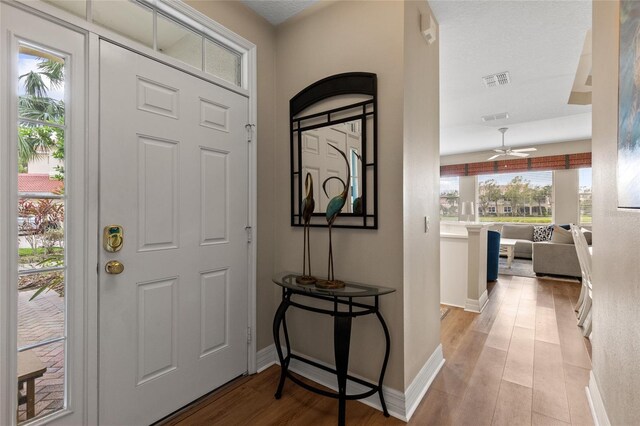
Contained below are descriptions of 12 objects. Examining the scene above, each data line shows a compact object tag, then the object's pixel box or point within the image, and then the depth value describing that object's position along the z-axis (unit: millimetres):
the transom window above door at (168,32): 1479
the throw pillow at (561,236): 4934
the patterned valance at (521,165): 6544
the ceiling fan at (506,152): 5577
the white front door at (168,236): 1503
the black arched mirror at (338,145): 1877
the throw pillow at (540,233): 6694
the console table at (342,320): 1643
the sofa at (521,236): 6715
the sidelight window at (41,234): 1273
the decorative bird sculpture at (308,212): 1906
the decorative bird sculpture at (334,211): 1781
